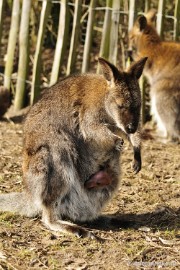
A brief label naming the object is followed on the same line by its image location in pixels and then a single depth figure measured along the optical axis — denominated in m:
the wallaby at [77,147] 10.04
